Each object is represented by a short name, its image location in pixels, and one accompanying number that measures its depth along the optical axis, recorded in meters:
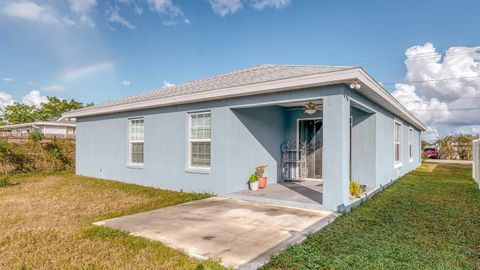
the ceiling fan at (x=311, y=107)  8.08
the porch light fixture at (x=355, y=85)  5.90
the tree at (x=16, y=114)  33.56
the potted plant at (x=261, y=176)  8.49
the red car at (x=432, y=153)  30.73
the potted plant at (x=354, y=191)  7.04
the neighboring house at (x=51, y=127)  24.27
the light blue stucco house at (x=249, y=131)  6.11
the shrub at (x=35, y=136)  14.13
